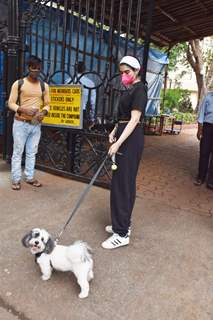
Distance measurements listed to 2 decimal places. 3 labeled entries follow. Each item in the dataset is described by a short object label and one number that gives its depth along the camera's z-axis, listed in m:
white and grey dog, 2.33
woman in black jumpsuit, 2.85
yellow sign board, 4.84
